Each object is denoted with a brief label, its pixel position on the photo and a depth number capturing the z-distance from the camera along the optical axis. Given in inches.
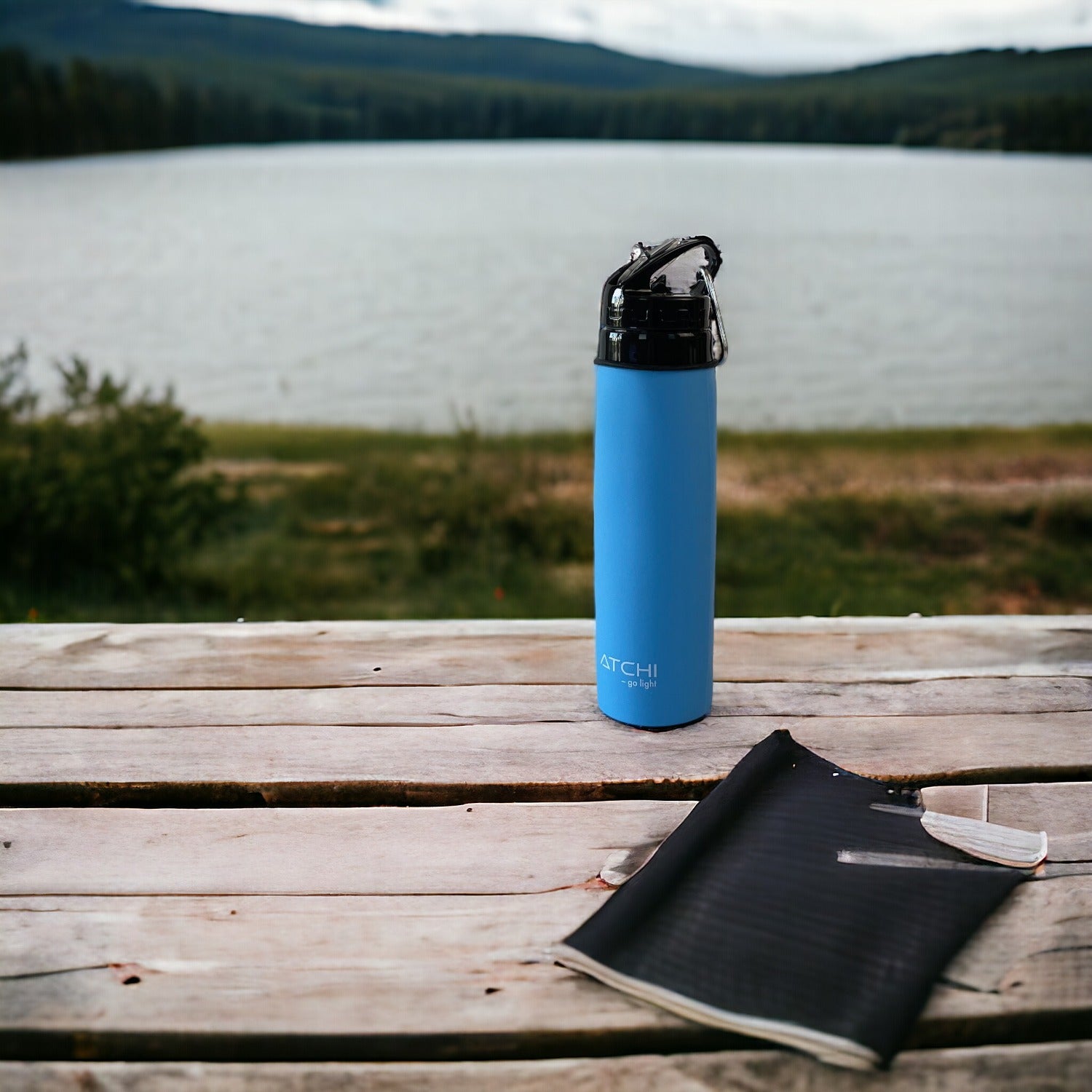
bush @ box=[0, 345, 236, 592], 146.7
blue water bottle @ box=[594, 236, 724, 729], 37.9
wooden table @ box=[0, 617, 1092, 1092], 25.1
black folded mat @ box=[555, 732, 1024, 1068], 25.2
